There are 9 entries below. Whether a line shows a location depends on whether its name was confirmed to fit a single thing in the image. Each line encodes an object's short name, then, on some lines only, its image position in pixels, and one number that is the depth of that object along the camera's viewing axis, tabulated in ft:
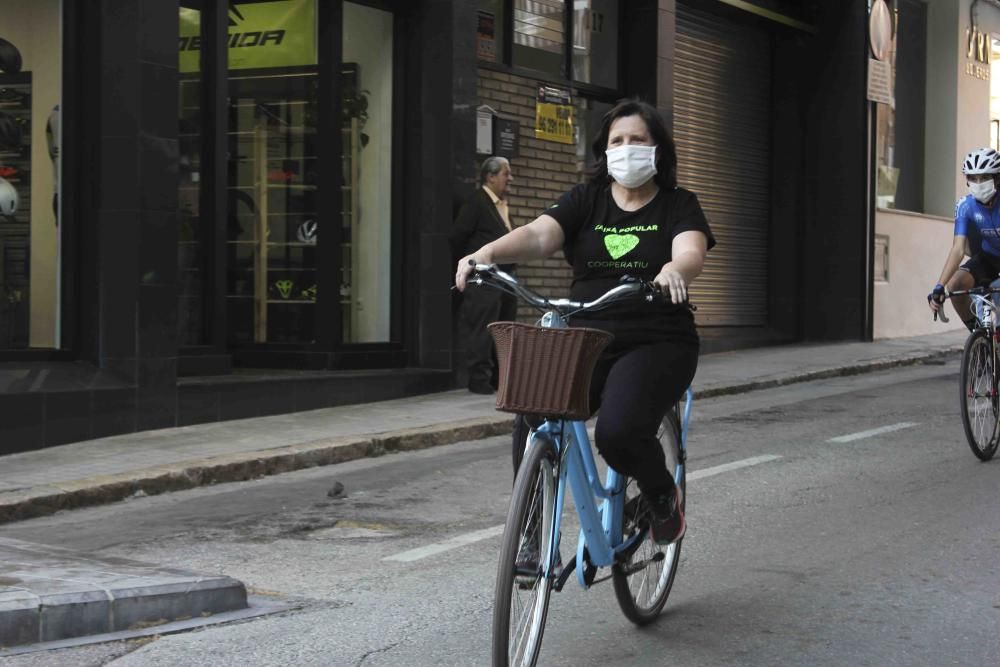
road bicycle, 57.26
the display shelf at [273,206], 80.12
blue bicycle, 25.59
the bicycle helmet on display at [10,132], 65.05
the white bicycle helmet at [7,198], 65.16
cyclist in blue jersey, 56.65
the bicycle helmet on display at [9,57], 64.80
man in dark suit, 81.20
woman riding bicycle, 28.78
